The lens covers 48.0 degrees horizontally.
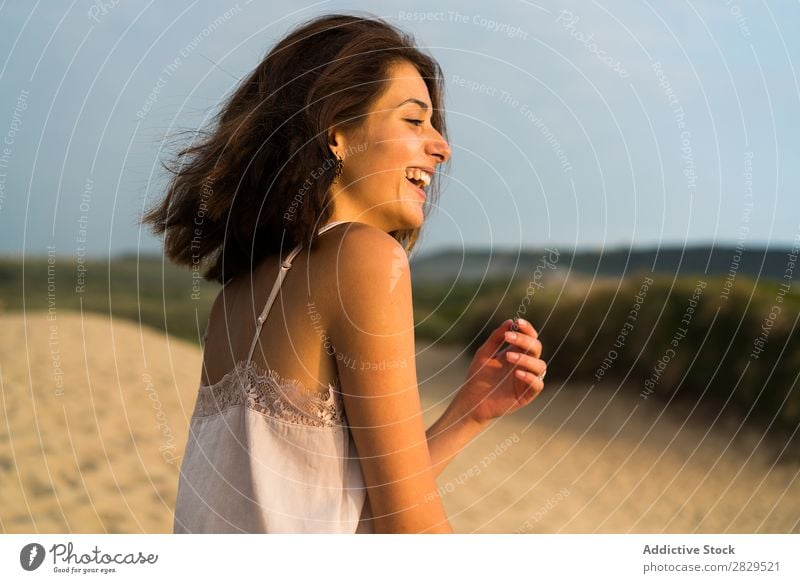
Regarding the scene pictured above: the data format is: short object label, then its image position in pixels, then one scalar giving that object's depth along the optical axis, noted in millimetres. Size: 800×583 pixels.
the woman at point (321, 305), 1380
